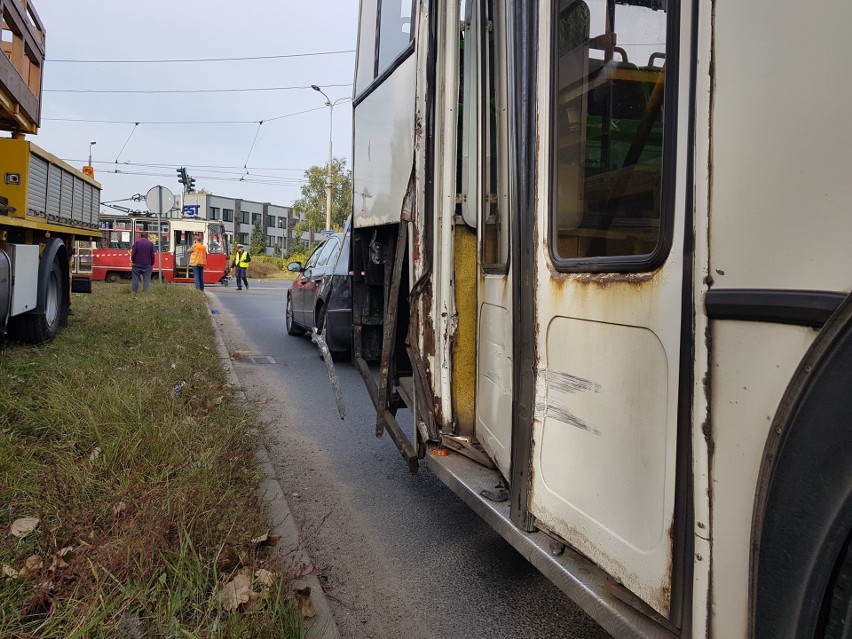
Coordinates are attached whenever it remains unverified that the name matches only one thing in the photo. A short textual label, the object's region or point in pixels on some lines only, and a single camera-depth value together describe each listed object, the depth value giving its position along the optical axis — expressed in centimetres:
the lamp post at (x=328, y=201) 3819
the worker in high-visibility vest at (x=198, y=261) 2120
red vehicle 2670
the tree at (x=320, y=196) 4481
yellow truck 727
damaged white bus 133
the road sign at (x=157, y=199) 1653
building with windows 7979
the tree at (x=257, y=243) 5734
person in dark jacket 1741
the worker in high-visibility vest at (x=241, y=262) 2580
